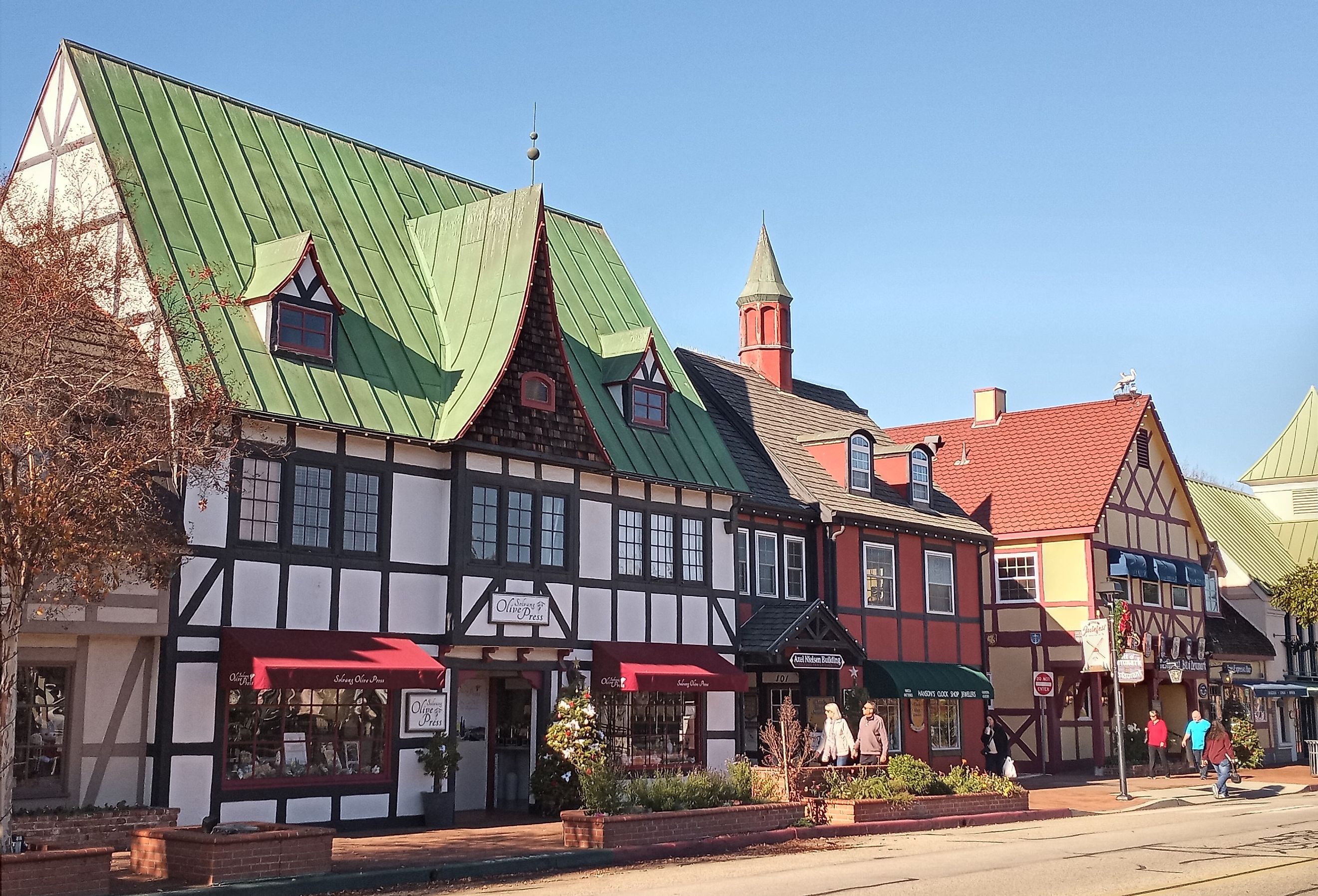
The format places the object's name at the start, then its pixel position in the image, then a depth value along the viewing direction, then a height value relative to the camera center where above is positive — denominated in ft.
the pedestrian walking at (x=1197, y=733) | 109.70 -3.34
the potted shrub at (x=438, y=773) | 71.72 -4.23
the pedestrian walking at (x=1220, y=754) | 97.91 -4.49
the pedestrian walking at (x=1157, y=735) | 120.67 -3.81
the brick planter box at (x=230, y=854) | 47.60 -5.75
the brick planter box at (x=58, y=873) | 43.04 -5.78
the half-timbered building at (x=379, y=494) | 64.90 +11.10
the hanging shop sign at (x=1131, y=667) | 99.30 +1.73
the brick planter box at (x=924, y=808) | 73.20 -6.52
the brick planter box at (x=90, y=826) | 54.65 -5.51
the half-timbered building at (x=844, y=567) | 98.22 +9.72
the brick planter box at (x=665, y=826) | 60.23 -6.15
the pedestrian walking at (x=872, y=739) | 81.35 -2.81
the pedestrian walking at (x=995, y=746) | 113.29 -4.53
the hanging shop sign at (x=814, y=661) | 93.91 +2.10
